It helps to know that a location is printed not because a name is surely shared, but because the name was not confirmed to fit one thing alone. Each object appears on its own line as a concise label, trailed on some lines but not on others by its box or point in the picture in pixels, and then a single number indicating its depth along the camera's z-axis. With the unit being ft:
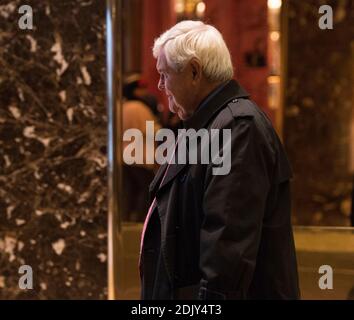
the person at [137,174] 16.85
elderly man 10.54
